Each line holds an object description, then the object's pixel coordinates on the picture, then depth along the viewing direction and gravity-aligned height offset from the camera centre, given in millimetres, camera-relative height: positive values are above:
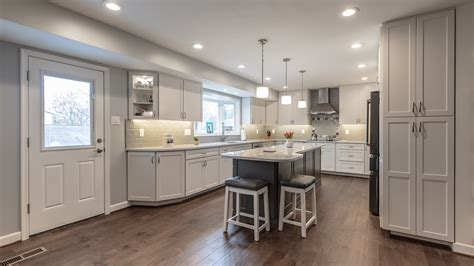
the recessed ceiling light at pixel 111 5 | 2401 +1302
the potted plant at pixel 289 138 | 4094 -132
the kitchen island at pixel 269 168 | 2977 -501
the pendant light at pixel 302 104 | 5152 +616
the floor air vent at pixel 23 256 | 2232 -1243
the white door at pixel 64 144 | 2812 -168
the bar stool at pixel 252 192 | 2678 -709
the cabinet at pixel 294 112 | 7240 +612
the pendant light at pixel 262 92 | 3564 +599
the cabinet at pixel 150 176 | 3791 -728
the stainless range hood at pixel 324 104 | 6787 +810
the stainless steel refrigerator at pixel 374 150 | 3439 -270
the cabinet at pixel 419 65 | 2438 +722
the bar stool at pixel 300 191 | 2760 -716
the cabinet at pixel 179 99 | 4133 +606
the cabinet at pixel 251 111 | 6867 +613
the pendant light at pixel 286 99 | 4502 +620
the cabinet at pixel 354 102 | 6355 +810
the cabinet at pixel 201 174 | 4176 -807
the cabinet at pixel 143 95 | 3879 +626
